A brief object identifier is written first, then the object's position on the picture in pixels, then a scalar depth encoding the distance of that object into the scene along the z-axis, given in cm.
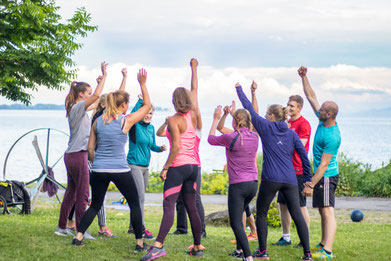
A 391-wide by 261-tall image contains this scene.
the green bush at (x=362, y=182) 1600
